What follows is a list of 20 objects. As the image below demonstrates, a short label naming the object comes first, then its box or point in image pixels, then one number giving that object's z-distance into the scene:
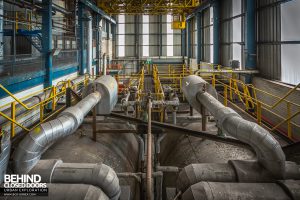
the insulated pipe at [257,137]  4.48
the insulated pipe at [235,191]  3.94
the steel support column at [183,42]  37.94
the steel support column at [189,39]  35.76
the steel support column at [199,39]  30.00
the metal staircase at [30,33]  13.60
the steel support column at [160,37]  37.69
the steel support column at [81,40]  20.73
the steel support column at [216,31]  22.62
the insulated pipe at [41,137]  4.48
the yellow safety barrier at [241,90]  8.34
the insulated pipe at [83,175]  4.37
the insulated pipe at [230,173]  4.50
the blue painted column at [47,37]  12.90
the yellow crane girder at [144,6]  26.43
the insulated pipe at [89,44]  23.00
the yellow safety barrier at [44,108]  7.08
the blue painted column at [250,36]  15.15
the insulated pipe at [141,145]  8.04
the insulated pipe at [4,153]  4.28
